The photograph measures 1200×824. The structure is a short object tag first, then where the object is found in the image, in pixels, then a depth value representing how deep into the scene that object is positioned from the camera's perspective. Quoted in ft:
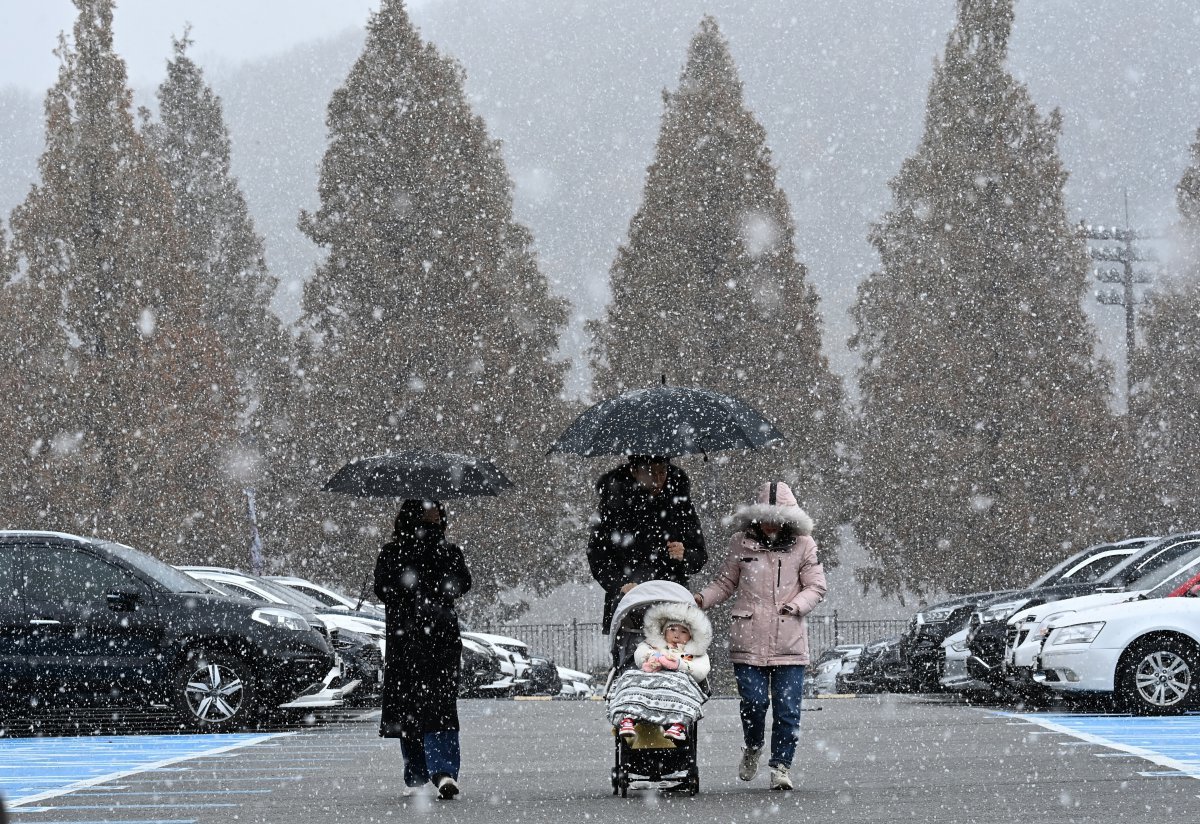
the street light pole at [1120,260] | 196.44
